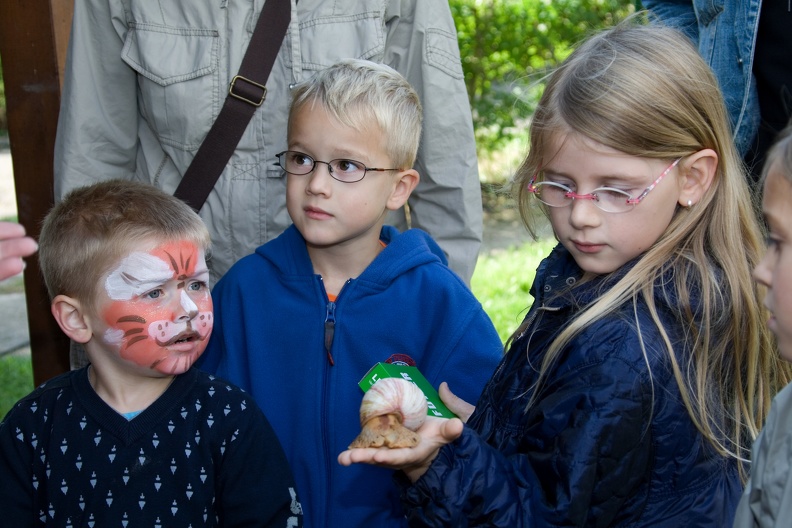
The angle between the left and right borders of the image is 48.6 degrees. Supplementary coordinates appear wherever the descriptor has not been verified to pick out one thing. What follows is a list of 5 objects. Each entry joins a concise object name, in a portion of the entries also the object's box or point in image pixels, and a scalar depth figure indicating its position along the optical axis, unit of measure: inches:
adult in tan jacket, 119.6
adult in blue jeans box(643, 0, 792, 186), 121.2
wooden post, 135.6
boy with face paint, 89.1
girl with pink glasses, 73.7
